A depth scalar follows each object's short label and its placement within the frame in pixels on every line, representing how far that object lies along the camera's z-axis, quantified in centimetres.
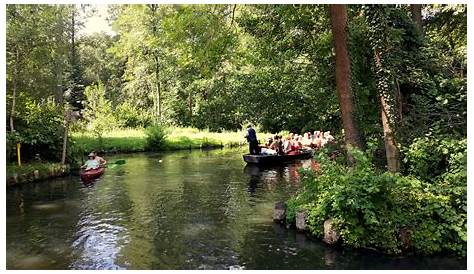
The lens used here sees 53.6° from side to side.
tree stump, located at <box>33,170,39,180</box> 1558
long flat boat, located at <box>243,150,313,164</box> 1914
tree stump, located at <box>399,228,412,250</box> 745
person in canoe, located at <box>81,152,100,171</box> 1599
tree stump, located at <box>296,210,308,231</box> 880
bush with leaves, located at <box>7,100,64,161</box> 1639
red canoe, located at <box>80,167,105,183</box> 1544
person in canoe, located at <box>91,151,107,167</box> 1663
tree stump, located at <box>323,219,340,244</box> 794
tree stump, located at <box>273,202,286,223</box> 964
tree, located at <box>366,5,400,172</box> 912
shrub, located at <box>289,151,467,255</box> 728
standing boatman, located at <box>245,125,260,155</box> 1967
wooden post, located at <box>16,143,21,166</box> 1450
